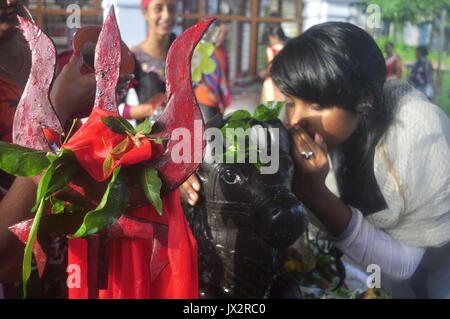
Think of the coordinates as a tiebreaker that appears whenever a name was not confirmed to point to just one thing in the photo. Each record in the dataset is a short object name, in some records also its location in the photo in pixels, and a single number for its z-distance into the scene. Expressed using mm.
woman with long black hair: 907
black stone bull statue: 758
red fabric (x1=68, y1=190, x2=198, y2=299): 662
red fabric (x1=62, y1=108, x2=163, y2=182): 590
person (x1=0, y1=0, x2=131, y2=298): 694
